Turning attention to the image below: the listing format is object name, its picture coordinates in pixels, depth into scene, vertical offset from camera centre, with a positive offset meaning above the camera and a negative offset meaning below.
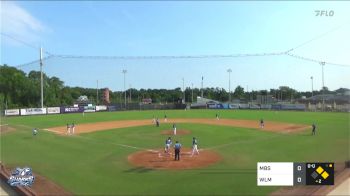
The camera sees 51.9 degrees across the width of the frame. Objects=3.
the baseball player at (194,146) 26.84 -3.26
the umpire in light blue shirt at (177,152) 24.32 -3.38
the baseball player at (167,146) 26.92 -3.25
